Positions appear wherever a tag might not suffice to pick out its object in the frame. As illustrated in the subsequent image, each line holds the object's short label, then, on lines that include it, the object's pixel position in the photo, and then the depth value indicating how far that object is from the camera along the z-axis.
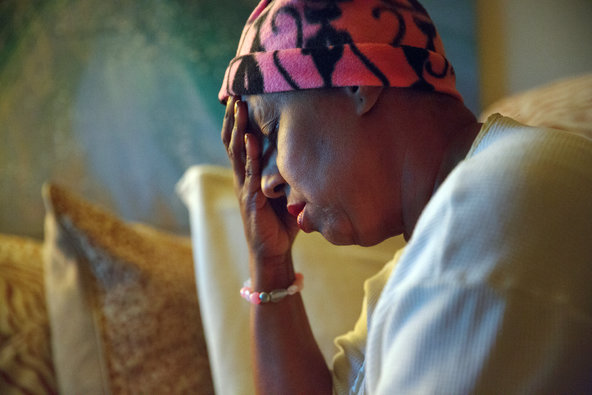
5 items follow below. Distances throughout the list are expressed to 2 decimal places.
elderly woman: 0.43
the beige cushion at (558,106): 0.89
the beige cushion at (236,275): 0.99
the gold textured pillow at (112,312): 0.91
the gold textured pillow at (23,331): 0.86
